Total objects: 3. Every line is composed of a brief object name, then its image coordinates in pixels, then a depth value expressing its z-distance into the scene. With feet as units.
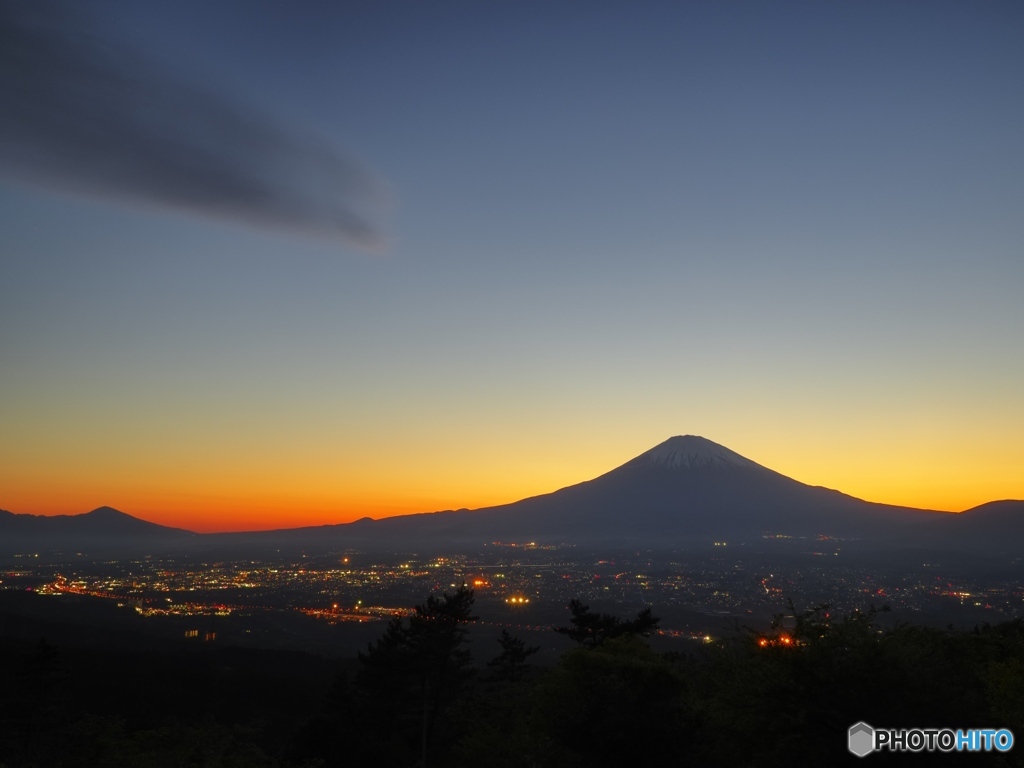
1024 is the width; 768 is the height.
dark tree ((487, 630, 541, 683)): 141.28
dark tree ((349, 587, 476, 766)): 111.65
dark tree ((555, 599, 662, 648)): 124.67
